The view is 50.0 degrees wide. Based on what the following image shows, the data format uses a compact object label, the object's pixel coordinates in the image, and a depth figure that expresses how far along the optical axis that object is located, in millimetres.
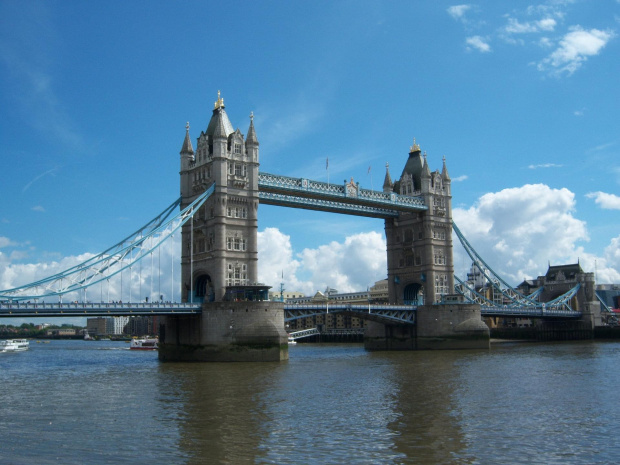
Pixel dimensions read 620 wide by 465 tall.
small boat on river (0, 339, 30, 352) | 111438
